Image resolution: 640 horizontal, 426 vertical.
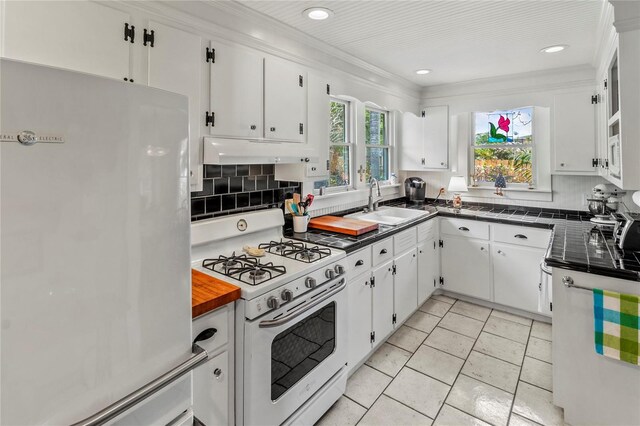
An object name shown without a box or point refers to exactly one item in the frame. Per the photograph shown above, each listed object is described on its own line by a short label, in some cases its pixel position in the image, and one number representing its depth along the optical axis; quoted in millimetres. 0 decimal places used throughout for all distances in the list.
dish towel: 1724
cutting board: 2533
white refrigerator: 756
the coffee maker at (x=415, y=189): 4188
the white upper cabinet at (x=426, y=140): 4082
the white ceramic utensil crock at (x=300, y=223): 2611
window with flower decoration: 3910
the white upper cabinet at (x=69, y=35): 1256
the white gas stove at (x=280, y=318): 1540
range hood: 1808
